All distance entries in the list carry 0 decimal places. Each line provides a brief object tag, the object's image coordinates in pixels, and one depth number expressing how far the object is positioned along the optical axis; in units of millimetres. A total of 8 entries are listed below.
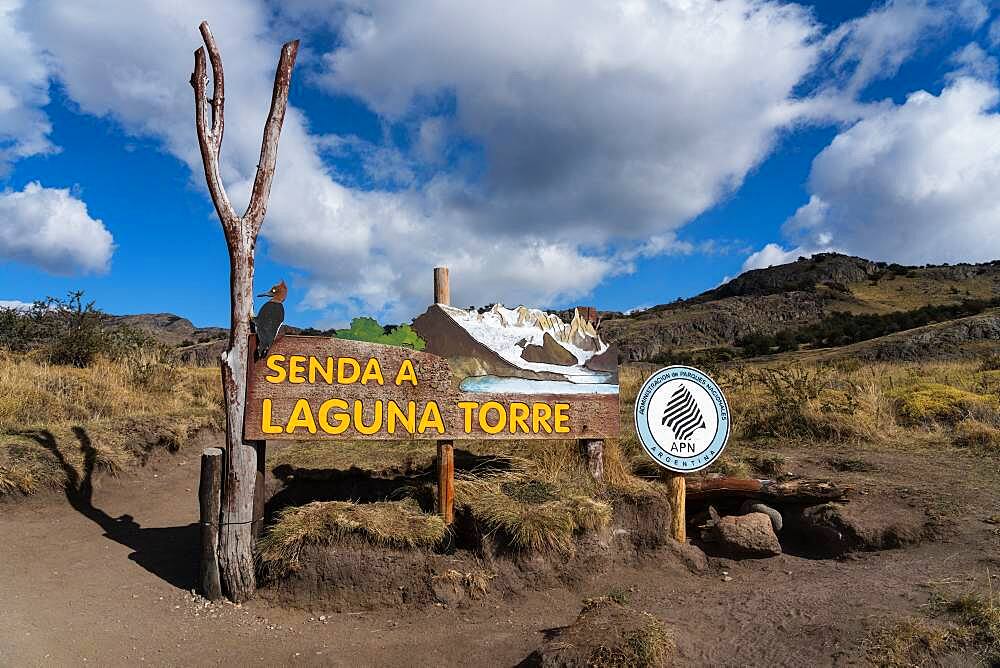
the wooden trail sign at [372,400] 6035
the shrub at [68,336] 14531
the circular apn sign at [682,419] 6766
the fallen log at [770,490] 7230
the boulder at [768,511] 7148
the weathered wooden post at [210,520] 5754
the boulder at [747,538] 6527
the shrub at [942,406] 11346
